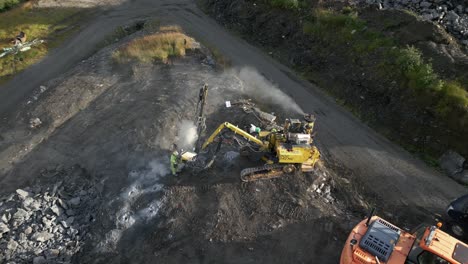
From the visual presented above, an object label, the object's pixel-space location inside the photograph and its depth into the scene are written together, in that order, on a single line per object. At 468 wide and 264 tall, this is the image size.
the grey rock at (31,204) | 16.08
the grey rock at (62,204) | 16.31
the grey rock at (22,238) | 14.93
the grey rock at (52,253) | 14.55
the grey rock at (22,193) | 16.61
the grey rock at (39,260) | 14.34
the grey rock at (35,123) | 21.65
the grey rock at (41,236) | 14.99
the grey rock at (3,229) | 15.23
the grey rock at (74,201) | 16.59
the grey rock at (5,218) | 15.61
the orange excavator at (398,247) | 11.08
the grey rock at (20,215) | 15.66
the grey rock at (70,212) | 16.19
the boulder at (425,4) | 25.56
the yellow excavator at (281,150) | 15.98
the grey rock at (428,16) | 24.83
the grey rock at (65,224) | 15.62
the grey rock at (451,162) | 18.50
